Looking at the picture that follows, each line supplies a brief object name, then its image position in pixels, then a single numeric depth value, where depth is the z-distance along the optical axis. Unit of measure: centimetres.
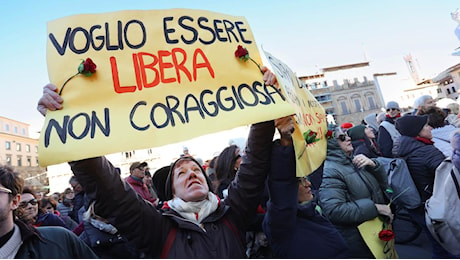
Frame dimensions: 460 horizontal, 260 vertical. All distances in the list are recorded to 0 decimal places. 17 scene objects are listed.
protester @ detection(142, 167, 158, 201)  641
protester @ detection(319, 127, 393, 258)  270
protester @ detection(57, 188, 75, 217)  676
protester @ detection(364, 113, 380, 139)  771
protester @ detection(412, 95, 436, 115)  607
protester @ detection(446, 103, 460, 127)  657
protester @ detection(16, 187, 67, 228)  321
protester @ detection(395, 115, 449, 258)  349
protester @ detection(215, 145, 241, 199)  348
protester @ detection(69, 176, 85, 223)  499
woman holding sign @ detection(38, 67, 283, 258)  168
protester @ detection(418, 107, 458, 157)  395
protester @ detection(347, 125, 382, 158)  466
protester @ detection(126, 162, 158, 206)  496
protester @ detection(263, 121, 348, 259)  192
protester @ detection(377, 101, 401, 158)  508
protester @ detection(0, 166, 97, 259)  169
